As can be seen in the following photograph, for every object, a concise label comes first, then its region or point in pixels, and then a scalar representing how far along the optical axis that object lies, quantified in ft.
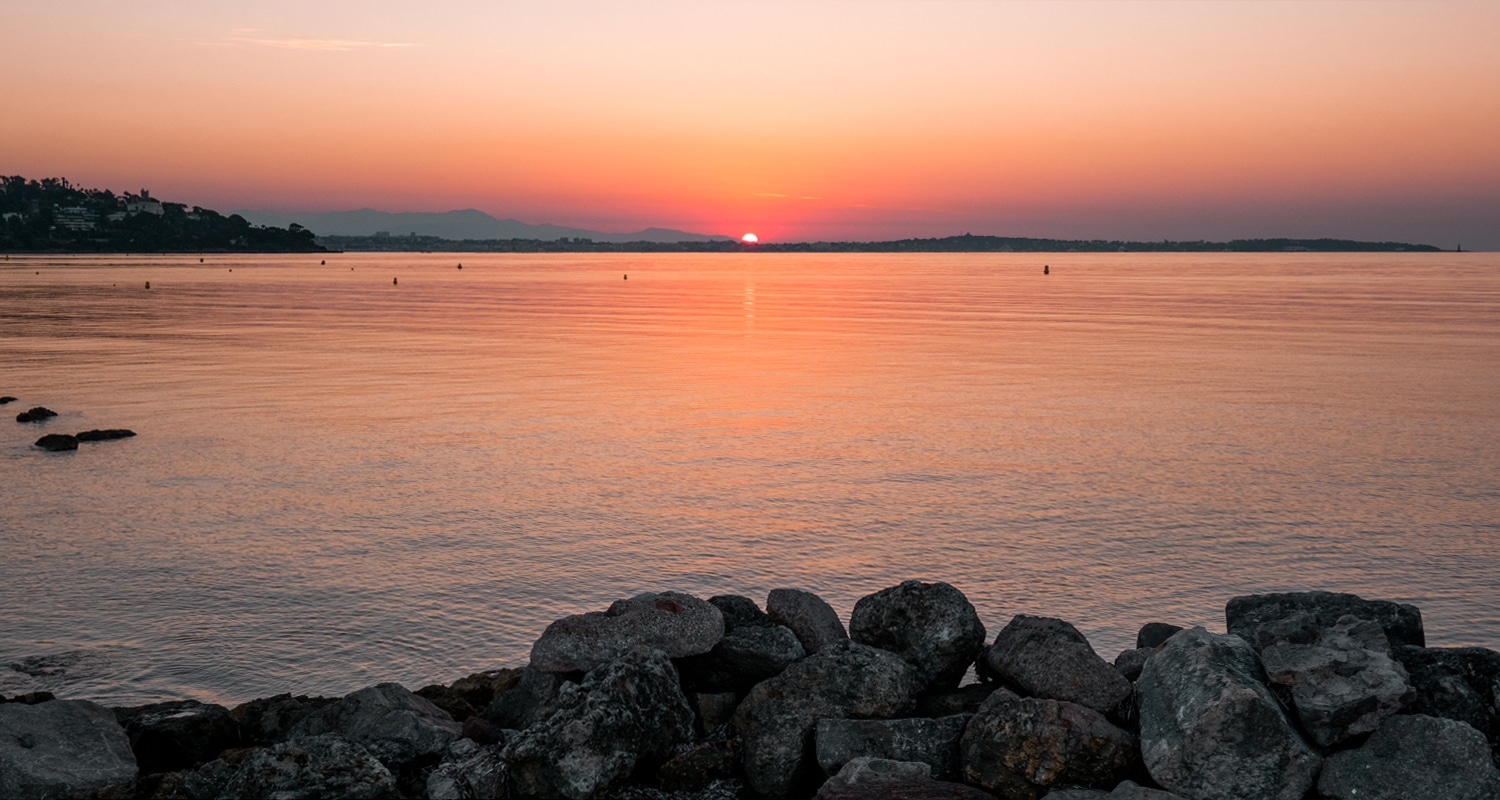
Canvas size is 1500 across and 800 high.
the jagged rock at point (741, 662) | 30.58
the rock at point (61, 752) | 25.41
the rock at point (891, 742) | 26.27
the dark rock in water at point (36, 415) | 84.53
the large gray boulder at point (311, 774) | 23.57
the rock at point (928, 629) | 31.07
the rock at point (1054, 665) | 27.53
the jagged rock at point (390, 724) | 26.13
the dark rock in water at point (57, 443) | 72.43
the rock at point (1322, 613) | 29.66
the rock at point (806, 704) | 26.50
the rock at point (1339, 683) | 24.57
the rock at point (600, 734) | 25.07
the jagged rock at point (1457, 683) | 25.80
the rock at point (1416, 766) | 23.16
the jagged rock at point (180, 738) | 28.12
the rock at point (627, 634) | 30.17
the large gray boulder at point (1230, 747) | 23.98
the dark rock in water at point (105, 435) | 74.84
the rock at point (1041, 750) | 24.66
